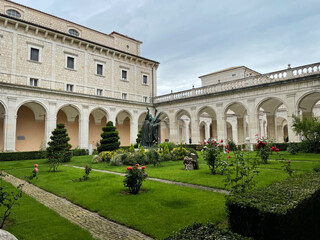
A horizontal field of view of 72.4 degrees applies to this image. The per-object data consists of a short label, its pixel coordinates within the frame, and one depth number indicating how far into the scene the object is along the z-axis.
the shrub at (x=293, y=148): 15.27
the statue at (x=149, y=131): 15.92
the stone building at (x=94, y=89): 19.56
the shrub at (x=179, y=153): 15.12
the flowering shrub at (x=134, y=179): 6.43
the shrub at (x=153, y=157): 12.20
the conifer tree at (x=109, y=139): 17.14
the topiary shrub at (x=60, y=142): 16.21
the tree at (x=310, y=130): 14.89
